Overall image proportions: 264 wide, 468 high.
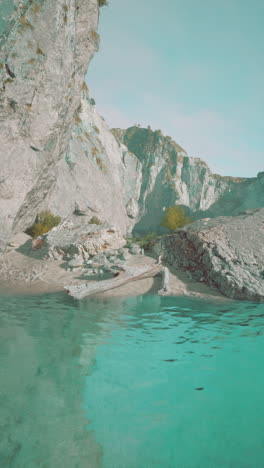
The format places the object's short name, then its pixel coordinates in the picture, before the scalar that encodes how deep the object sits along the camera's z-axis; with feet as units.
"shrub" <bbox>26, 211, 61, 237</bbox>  53.11
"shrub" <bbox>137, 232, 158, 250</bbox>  47.32
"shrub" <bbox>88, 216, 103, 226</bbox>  82.23
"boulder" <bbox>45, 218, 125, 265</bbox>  41.39
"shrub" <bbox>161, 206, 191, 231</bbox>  120.06
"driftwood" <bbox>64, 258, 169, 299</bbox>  28.94
